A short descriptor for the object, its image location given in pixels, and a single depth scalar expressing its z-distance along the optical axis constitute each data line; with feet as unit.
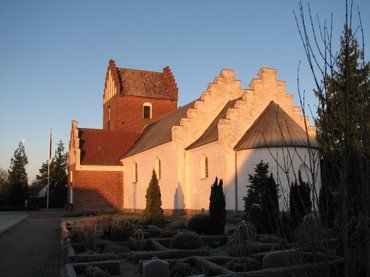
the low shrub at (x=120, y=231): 53.47
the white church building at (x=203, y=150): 84.74
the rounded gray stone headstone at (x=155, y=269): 29.94
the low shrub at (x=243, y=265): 33.55
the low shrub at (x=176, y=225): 65.05
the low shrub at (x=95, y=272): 33.27
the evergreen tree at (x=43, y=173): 250.16
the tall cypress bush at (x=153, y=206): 76.07
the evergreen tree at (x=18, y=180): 178.09
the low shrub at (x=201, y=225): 62.00
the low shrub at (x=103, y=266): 34.99
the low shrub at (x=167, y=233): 55.93
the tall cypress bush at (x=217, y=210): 59.88
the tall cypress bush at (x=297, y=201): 47.94
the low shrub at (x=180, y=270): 34.86
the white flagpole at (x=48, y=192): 159.74
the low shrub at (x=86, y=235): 47.19
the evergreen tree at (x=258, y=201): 57.77
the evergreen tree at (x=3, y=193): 176.86
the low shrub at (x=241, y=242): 39.06
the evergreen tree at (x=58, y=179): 192.24
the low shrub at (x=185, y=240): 46.93
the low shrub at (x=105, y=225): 56.18
